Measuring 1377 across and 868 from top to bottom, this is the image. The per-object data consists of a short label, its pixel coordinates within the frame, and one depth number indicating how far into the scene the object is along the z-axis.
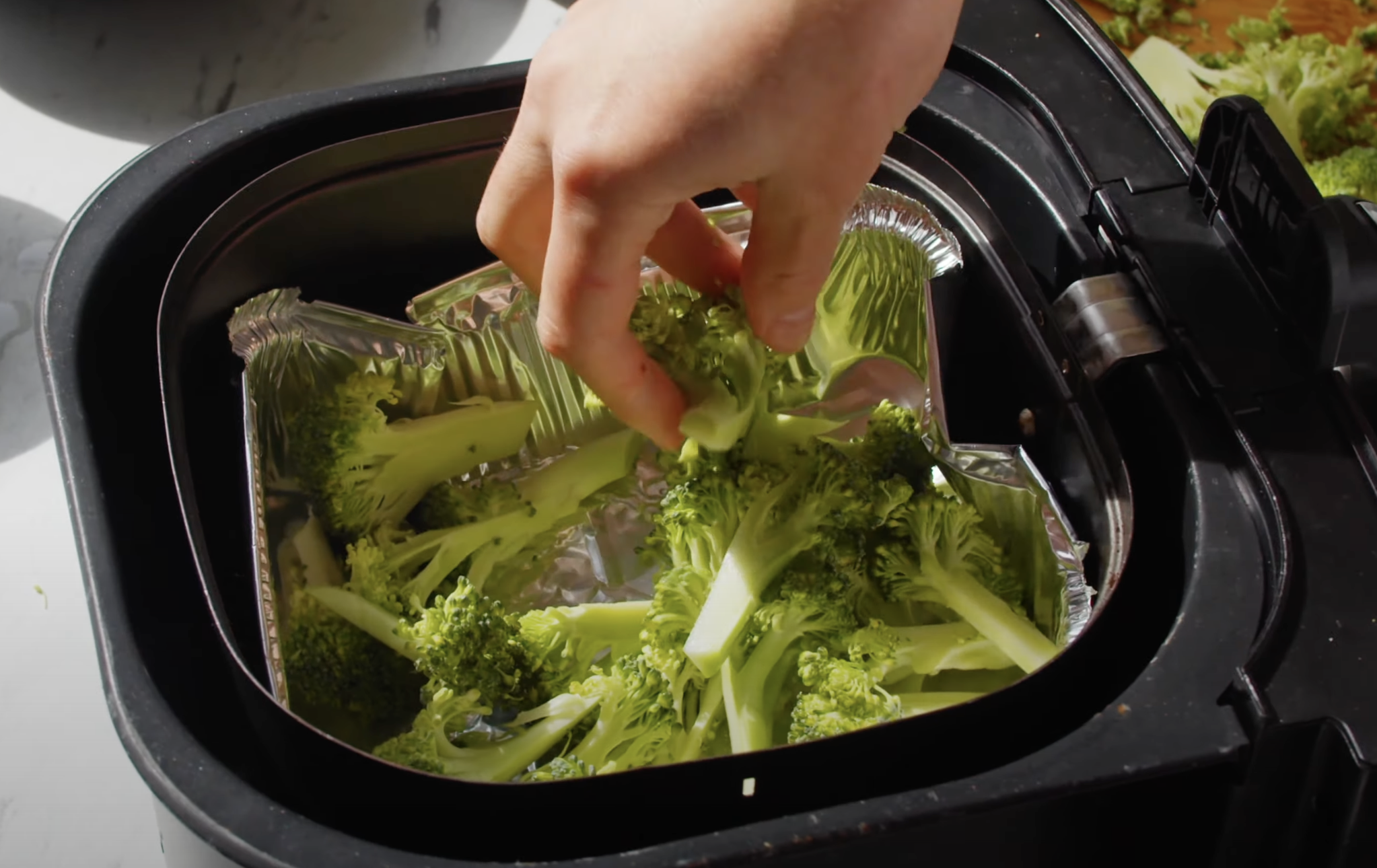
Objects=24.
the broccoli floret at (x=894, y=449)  0.50
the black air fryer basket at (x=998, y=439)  0.43
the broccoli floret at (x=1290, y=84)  0.59
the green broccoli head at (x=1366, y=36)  0.61
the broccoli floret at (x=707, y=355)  0.47
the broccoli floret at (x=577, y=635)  0.49
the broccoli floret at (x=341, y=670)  0.48
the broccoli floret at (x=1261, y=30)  0.61
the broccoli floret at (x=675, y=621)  0.48
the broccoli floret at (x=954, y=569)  0.48
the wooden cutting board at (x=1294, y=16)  0.62
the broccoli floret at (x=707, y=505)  0.49
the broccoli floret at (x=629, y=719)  0.47
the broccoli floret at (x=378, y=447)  0.50
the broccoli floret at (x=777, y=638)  0.47
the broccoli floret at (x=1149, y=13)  0.62
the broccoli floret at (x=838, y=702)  0.46
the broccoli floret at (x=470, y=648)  0.48
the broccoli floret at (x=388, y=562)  0.49
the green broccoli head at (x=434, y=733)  0.47
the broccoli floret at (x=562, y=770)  0.46
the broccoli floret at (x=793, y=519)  0.48
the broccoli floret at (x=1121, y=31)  0.61
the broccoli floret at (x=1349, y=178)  0.57
